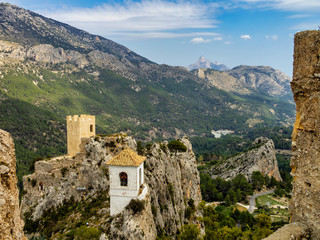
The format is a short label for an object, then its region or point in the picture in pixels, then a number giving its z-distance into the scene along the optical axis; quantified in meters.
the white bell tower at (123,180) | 23.55
